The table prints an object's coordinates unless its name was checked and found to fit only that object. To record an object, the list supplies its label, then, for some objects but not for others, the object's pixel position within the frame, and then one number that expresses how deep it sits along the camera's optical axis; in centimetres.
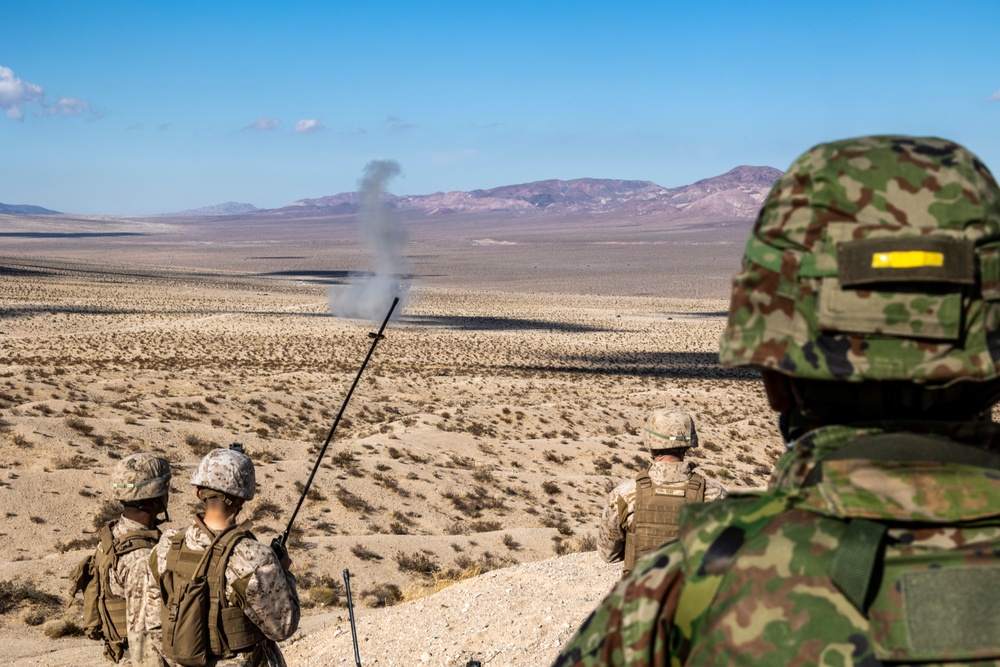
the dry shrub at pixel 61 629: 954
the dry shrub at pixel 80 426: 1695
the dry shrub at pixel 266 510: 1459
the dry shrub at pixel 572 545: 1405
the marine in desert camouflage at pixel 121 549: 477
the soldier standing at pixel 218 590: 392
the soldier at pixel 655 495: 486
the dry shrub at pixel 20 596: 1021
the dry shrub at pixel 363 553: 1318
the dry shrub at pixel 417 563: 1293
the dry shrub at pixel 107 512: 1345
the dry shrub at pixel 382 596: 1166
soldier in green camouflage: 131
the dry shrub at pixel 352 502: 1584
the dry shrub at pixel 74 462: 1528
